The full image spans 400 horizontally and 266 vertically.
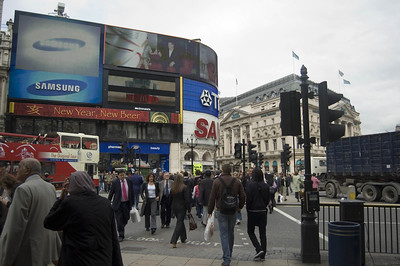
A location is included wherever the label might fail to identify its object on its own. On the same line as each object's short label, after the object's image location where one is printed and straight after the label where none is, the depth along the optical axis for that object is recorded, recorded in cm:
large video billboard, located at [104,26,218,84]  5050
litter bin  518
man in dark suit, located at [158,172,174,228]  1056
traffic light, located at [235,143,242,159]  1723
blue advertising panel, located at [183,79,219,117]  5434
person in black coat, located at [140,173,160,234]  972
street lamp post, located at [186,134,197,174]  5069
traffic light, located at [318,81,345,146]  654
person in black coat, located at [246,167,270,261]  664
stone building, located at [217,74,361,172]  7669
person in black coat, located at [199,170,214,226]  949
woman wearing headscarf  307
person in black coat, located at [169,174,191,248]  822
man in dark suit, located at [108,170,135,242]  866
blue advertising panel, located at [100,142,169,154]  4812
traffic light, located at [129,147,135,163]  2475
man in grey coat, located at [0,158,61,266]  340
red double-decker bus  1795
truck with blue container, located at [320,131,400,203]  1827
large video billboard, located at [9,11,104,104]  4425
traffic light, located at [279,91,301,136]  703
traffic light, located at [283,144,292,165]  2000
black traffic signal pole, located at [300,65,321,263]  620
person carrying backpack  612
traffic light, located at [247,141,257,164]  1733
